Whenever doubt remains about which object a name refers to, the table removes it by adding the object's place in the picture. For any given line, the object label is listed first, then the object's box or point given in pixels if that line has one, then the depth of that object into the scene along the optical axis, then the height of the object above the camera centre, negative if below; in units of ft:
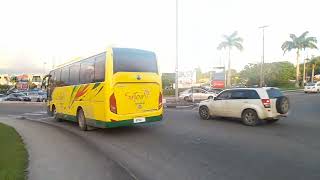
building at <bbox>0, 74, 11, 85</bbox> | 343.40 +10.84
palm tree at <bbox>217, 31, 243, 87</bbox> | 145.10 +30.27
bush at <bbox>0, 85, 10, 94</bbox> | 263.08 -1.28
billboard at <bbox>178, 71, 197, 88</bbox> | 70.87 +3.17
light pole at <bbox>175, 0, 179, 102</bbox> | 63.39 +7.16
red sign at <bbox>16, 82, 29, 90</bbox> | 226.91 +0.66
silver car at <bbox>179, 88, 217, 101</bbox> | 76.71 -2.17
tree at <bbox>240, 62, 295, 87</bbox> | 174.89 +12.18
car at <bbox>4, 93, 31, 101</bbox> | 110.53 -5.54
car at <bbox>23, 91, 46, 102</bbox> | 106.88 -4.76
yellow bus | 25.62 -0.23
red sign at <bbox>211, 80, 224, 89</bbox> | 95.23 +1.72
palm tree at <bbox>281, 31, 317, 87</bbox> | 161.74 +33.53
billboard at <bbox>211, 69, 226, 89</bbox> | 95.34 +3.44
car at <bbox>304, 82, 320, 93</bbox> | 109.86 +0.47
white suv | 30.12 -2.28
